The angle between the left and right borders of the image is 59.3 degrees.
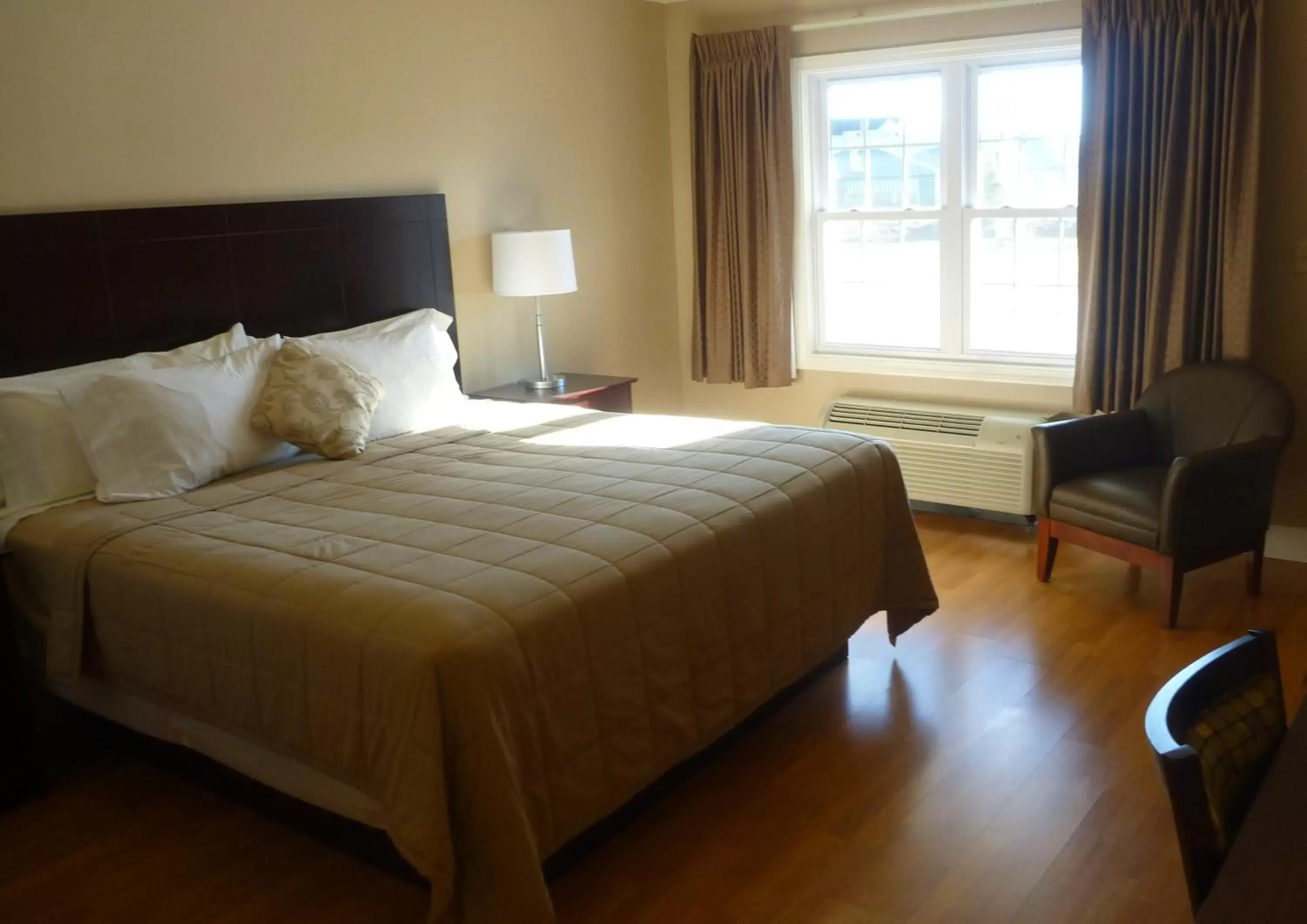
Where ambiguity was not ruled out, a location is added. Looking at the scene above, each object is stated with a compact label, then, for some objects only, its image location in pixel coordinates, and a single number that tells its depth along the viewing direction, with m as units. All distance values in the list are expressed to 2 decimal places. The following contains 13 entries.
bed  2.21
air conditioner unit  4.76
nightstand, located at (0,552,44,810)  2.88
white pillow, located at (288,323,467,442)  3.91
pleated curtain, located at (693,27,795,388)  5.25
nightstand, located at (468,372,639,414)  4.63
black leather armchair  3.66
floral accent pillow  3.51
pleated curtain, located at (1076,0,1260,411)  4.06
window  4.78
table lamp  4.57
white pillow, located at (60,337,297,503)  3.18
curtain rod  4.60
